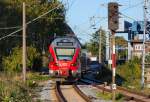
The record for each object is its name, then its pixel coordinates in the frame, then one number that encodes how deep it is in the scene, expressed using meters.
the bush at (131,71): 48.73
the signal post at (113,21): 21.88
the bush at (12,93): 22.33
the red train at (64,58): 41.62
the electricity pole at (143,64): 40.06
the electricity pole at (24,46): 39.09
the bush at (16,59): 56.16
